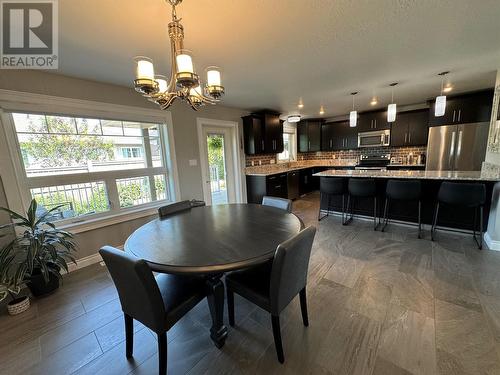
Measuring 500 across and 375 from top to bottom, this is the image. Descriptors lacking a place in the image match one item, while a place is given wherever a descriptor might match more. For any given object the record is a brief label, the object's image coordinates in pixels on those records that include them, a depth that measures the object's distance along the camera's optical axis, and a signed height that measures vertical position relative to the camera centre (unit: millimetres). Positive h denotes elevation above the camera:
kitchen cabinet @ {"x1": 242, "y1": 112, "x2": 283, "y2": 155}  4582 +524
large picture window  2305 +19
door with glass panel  4031 -165
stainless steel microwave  5270 +292
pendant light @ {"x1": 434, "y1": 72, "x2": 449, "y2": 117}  2607 +519
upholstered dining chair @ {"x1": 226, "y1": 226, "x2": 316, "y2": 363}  1166 -841
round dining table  1142 -558
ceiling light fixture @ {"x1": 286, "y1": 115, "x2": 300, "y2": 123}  3993 +686
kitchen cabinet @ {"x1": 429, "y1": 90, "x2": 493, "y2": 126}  3891 +709
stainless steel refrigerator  3934 -25
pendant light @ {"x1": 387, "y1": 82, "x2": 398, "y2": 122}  3043 +550
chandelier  1259 +533
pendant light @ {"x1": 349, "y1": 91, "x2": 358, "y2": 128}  3451 +550
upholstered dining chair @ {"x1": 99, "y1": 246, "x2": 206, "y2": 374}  1057 -820
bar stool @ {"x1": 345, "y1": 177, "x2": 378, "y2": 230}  3308 -627
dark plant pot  1989 -1142
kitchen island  2760 -784
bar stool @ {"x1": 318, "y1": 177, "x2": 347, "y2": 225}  3637 -621
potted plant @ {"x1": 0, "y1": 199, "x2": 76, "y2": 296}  1876 -820
